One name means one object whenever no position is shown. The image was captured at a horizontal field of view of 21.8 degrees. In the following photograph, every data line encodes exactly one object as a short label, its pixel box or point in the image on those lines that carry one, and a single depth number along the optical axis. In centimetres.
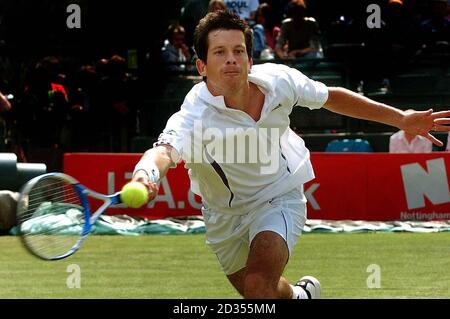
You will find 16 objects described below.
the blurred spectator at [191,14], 1880
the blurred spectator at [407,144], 1561
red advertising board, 1493
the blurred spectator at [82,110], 1842
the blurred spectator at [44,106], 1805
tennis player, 696
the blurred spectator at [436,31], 1808
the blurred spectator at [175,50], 1877
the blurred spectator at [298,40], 1806
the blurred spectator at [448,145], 1569
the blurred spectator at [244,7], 1888
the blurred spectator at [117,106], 1823
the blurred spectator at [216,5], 1549
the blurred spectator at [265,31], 1856
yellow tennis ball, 567
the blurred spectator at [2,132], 1855
